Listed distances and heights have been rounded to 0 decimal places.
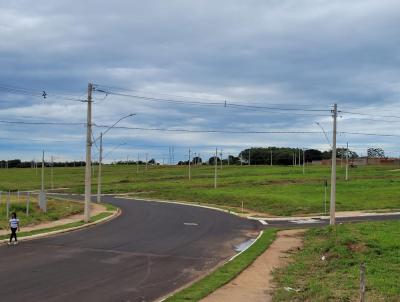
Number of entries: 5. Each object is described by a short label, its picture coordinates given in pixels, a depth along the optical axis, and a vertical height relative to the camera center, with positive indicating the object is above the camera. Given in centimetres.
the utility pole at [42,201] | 4369 -307
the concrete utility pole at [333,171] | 3428 -39
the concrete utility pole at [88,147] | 3775 +104
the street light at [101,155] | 6169 +83
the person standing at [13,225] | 2534 -285
